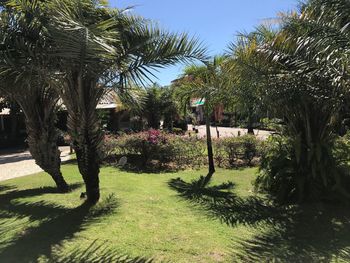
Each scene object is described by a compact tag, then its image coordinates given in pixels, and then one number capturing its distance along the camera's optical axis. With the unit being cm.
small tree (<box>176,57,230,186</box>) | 859
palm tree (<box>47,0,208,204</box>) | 538
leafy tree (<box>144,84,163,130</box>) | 2339
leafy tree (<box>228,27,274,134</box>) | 738
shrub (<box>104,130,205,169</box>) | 1361
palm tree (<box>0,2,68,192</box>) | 636
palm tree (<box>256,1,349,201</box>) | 633
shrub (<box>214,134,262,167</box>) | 1356
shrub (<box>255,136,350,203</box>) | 757
